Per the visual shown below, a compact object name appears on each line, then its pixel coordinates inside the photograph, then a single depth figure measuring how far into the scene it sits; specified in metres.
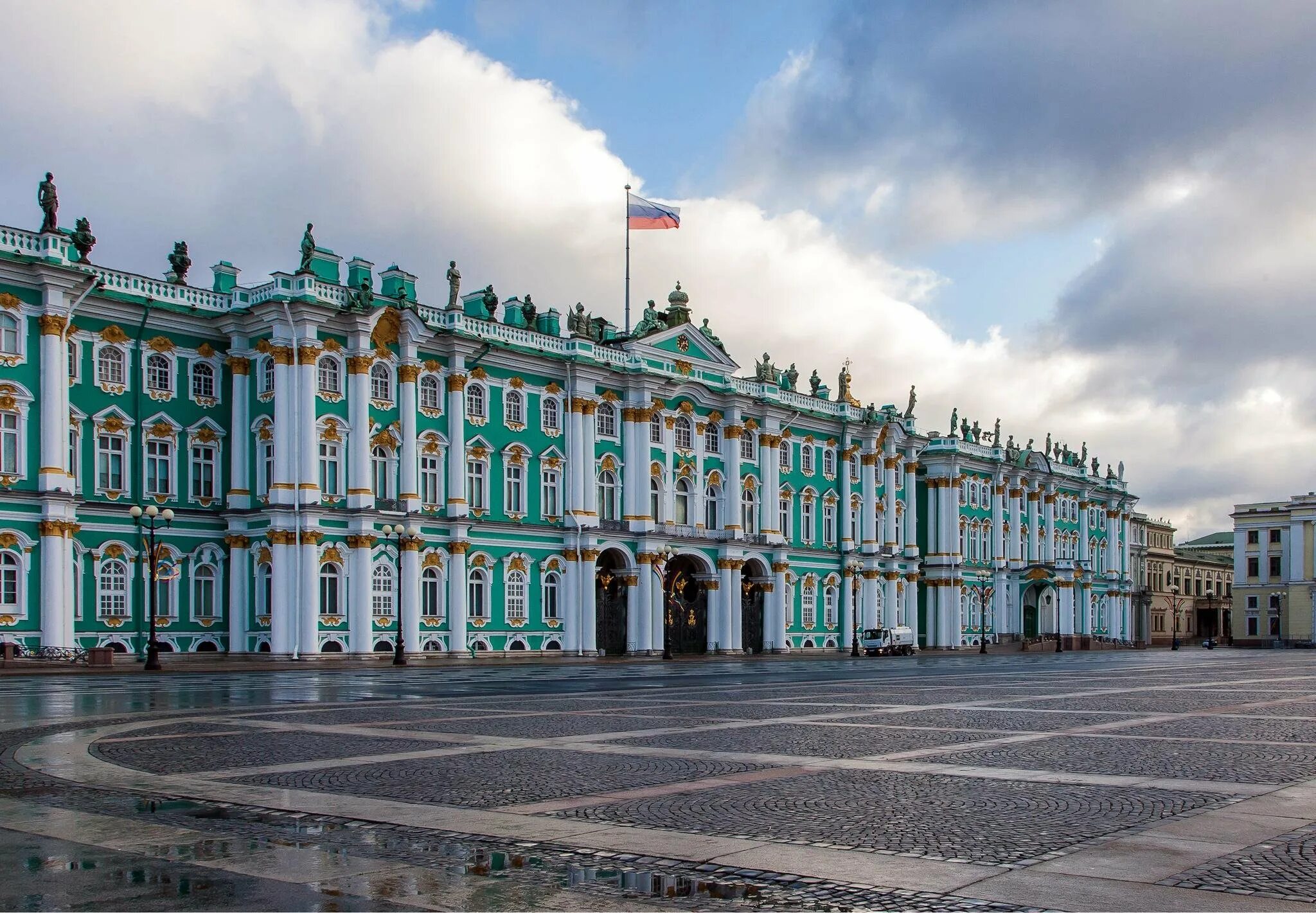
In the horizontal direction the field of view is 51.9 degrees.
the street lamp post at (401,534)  61.16
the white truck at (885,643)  84.12
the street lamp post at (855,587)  86.71
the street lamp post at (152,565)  44.06
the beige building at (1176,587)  147.12
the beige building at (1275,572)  150.50
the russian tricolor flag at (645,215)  73.19
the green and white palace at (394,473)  53.41
